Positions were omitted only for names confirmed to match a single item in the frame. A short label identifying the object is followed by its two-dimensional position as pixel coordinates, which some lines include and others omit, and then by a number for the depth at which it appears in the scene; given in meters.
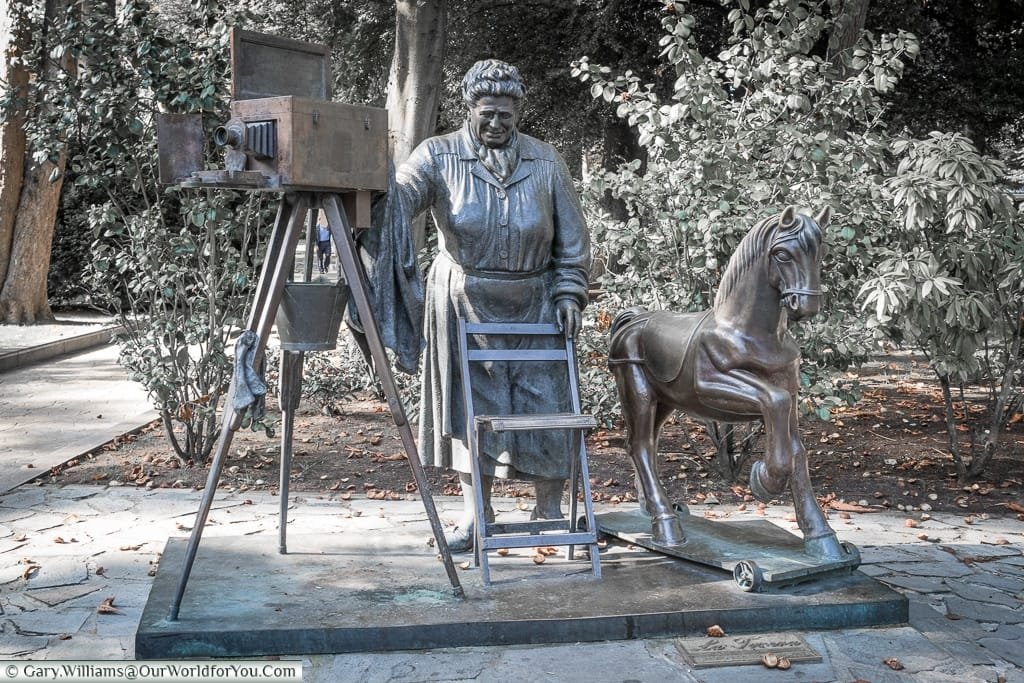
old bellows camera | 4.24
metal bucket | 4.61
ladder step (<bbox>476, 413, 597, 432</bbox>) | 4.56
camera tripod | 4.41
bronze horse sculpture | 4.65
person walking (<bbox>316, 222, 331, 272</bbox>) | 13.95
